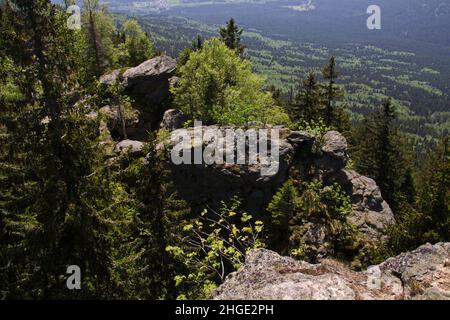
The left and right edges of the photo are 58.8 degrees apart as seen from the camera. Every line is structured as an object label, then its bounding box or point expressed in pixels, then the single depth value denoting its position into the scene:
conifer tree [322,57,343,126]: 49.88
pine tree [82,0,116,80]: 46.44
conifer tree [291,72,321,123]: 51.53
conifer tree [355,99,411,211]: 50.81
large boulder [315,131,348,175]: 27.62
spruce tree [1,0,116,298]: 13.60
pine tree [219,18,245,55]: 55.20
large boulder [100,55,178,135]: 39.41
